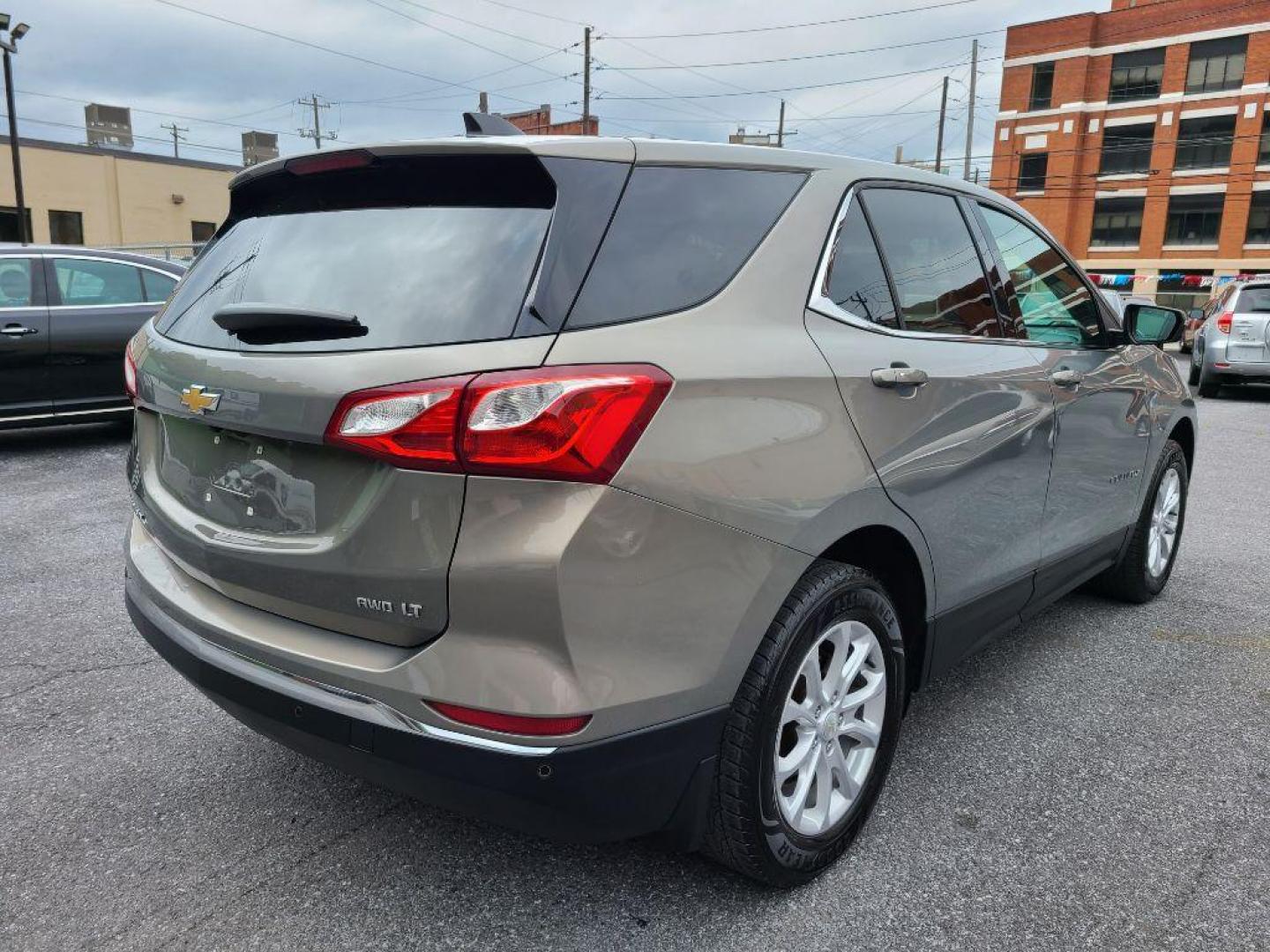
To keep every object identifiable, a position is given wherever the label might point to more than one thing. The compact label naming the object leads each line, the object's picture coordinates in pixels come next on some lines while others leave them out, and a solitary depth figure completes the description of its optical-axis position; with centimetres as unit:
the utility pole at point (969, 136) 4358
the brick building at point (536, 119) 5252
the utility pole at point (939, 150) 4636
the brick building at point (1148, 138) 4588
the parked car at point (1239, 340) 1336
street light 1816
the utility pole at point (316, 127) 6397
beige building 3266
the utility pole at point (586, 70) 3931
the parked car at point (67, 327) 728
